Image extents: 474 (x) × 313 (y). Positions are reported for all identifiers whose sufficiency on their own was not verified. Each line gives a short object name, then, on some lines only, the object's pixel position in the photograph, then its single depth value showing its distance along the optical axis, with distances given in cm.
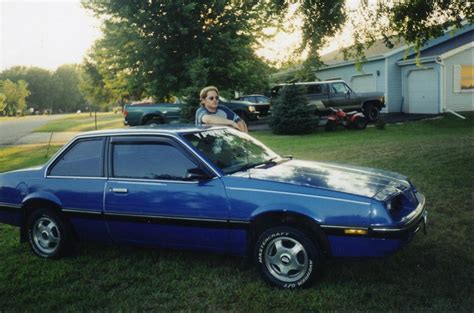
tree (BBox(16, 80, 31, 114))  7144
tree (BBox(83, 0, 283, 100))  2112
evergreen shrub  1944
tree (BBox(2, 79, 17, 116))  5453
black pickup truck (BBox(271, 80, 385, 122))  2103
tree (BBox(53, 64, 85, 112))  11106
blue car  400
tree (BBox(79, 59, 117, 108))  4369
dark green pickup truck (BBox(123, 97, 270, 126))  2091
